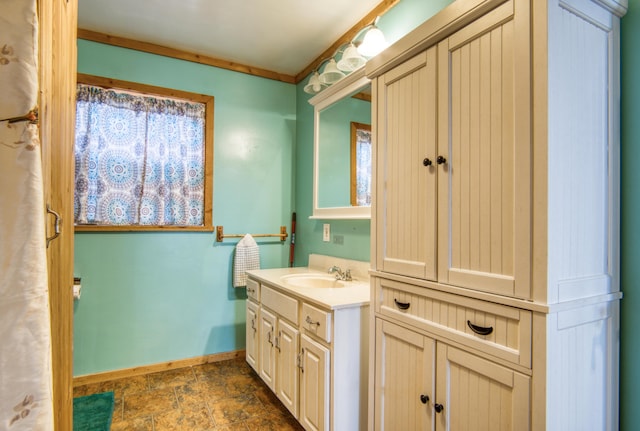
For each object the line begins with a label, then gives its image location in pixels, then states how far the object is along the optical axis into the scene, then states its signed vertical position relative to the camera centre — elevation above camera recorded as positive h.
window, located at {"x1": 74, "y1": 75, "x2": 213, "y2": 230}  2.65 +0.47
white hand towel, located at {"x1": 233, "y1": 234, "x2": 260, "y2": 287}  3.06 -0.37
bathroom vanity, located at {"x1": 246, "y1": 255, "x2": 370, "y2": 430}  1.73 -0.70
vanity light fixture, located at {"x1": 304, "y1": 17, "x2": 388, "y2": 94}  2.18 +1.08
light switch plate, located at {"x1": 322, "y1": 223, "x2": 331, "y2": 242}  2.81 -0.12
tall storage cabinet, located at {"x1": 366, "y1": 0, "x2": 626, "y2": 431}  1.03 -0.01
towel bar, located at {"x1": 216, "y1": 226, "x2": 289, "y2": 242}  3.08 -0.16
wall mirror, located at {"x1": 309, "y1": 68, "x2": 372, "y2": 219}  2.33 +0.49
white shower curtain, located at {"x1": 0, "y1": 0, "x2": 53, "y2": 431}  0.53 -0.04
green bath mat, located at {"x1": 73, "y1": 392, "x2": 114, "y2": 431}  2.12 -1.26
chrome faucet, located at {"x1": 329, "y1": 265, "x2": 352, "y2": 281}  2.40 -0.39
